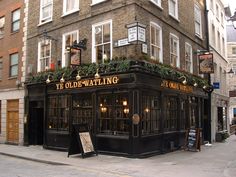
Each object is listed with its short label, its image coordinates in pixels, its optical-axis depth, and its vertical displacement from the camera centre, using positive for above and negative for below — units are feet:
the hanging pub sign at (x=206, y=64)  44.83 +7.93
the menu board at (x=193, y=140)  37.49 -5.10
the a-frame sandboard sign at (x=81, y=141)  31.79 -4.53
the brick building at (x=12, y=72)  45.86 +6.96
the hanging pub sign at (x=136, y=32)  30.90 +9.59
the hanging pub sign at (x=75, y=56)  35.59 +7.47
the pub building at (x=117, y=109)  31.47 -0.19
